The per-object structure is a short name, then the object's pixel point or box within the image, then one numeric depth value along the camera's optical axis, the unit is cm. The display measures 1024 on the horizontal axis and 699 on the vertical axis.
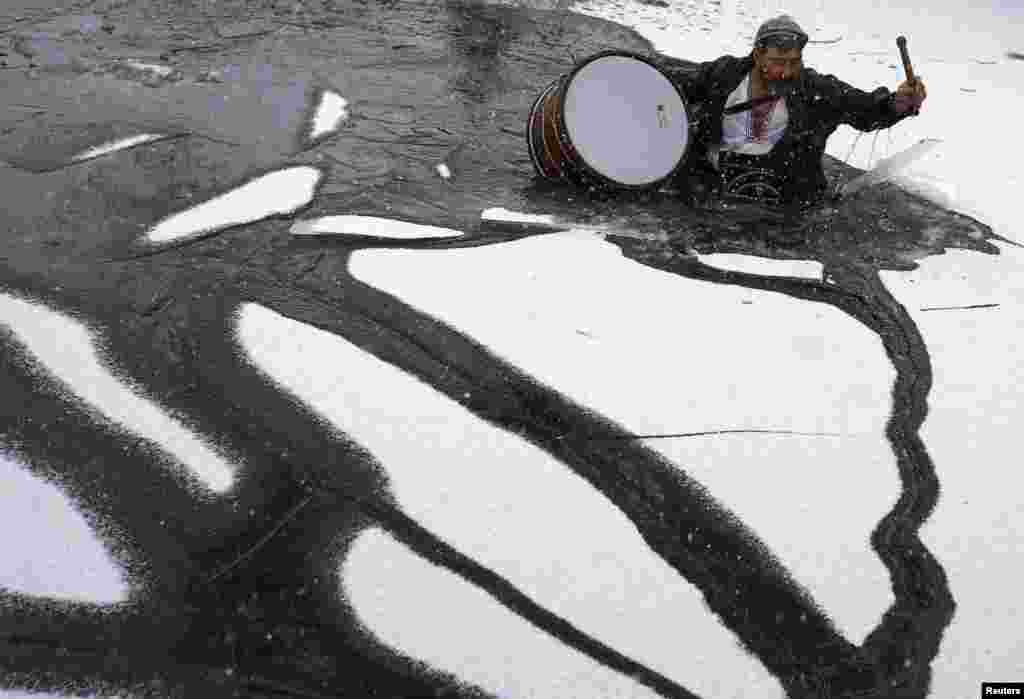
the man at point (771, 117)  380
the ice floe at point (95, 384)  231
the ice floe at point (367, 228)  338
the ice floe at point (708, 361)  230
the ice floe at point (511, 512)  196
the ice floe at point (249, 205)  331
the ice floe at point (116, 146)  376
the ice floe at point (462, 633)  185
